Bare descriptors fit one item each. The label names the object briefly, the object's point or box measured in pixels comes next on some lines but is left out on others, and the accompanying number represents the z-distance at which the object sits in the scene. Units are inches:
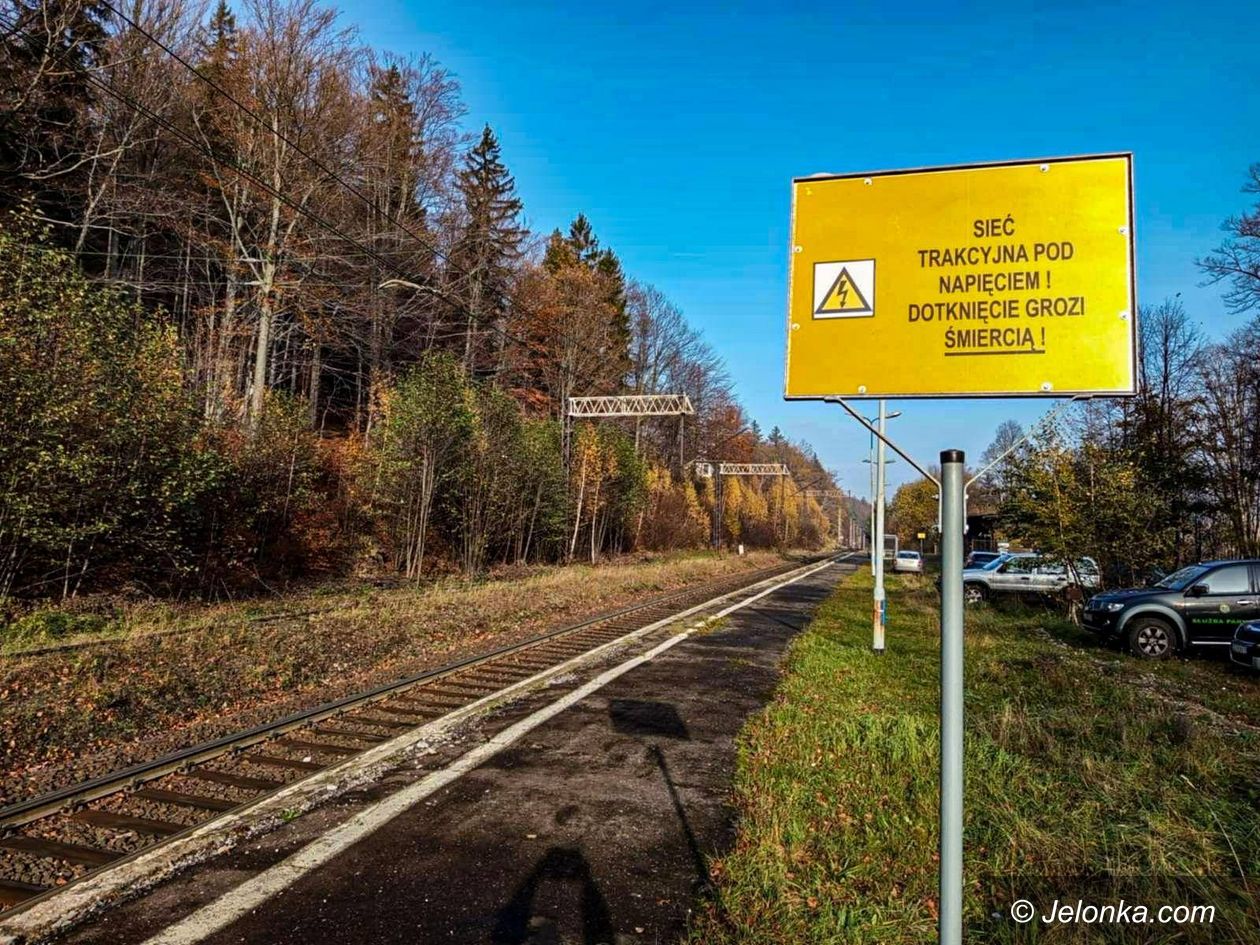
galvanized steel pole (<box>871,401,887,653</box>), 522.3
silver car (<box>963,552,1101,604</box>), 942.4
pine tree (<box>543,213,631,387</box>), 1952.5
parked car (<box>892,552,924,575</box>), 1919.4
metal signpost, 99.7
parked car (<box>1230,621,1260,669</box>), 398.9
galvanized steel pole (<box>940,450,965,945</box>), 92.3
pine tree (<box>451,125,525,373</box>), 1459.2
